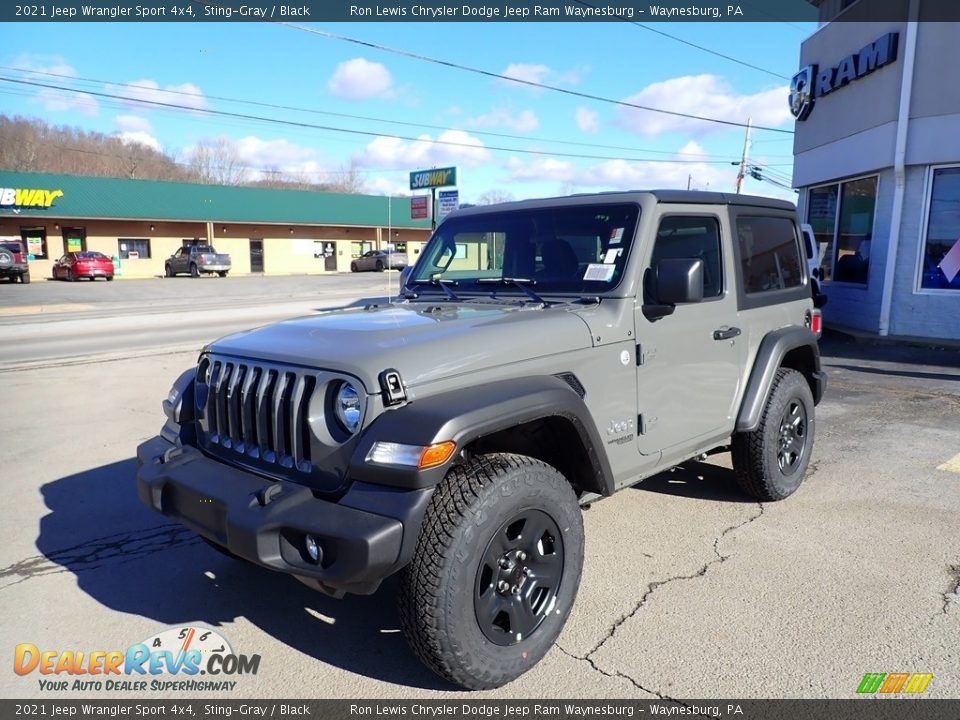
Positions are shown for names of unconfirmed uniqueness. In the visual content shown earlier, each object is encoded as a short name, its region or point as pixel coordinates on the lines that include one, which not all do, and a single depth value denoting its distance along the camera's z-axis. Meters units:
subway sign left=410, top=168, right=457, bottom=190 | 42.16
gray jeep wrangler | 2.55
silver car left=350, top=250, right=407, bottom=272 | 46.31
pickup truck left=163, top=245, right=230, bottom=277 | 39.25
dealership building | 11.65
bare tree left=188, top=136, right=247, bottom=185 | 78.88
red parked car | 35.12
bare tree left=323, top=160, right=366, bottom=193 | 81.19
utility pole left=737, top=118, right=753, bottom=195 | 39.25
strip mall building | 38.16
